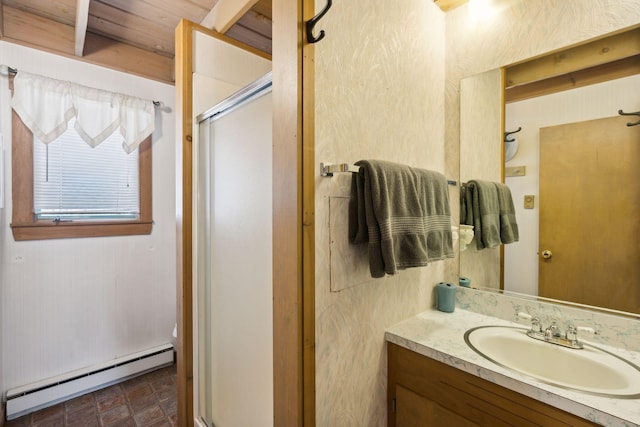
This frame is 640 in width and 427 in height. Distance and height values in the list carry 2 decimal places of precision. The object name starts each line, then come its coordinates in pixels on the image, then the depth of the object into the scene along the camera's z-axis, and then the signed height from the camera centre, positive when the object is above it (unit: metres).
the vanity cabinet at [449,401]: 0.84 -0.62
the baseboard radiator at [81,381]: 1.79 -1.16
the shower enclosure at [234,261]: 1.19 -0.23
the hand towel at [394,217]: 0.95 -0.02
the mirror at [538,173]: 1.05 +0.16
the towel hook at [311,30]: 0.84 +0.54
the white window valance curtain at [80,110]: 1.81 +0.68
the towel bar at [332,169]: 0.92 +0.13
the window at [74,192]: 1.85 +0.13
